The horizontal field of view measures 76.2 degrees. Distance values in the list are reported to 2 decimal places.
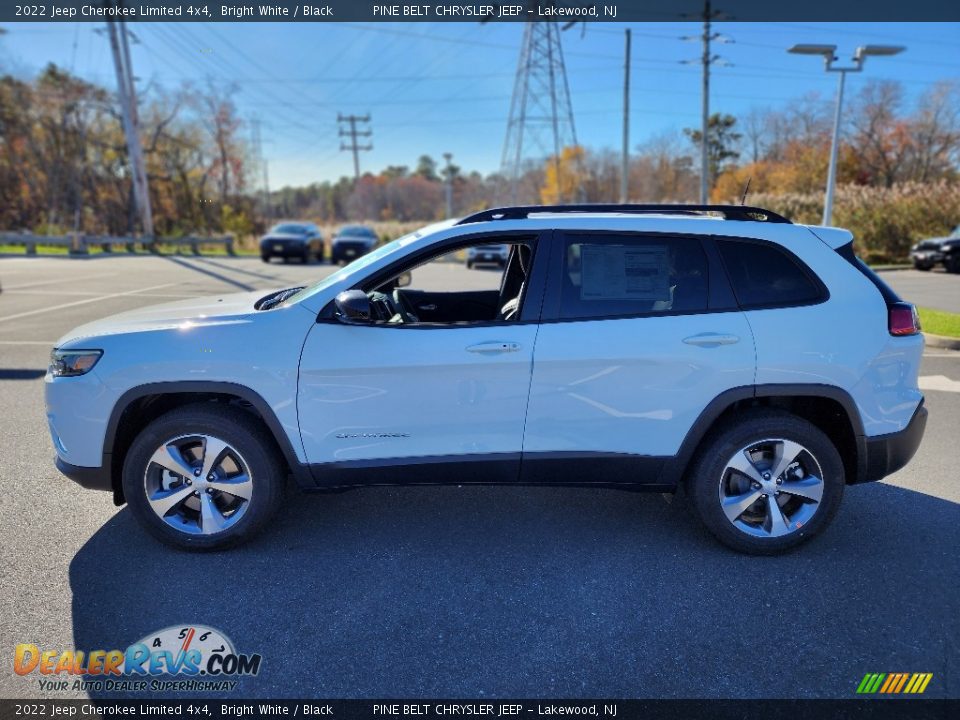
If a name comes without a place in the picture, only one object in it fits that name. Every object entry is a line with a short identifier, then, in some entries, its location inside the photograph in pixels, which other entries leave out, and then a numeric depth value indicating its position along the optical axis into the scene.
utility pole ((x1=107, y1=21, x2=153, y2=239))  25.72
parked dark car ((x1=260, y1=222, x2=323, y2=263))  24.58
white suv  3.06
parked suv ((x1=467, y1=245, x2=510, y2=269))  21.25
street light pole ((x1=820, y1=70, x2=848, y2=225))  17.04
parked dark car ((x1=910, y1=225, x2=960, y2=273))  19.42
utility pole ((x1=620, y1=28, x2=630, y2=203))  31.35
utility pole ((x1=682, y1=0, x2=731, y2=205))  24.56
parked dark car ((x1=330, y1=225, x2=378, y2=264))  24.77
